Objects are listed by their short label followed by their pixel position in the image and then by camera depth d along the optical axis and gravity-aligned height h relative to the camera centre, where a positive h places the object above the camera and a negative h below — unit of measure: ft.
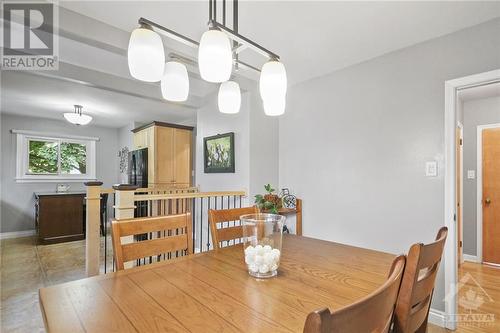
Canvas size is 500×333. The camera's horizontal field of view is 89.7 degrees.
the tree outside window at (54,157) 17.80 +0.76
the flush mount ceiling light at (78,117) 13.89 +2.82
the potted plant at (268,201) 9.70 -1.34
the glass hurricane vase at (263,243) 3.55 -1.15
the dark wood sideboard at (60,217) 14.69 -3.01
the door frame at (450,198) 6.81 -0.83
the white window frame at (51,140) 17.08 +0.84
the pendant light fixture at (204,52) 3.31 +1.58
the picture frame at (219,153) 11.35 +0.70
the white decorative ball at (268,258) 3.52 -1.28
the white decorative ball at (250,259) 3.58 -1.31
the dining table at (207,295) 2.43 -1.53
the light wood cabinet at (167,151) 15.53 +1.09
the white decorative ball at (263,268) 3.53 -1.41
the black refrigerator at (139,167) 15.93 +0.04
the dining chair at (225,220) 5.27 -1.15
